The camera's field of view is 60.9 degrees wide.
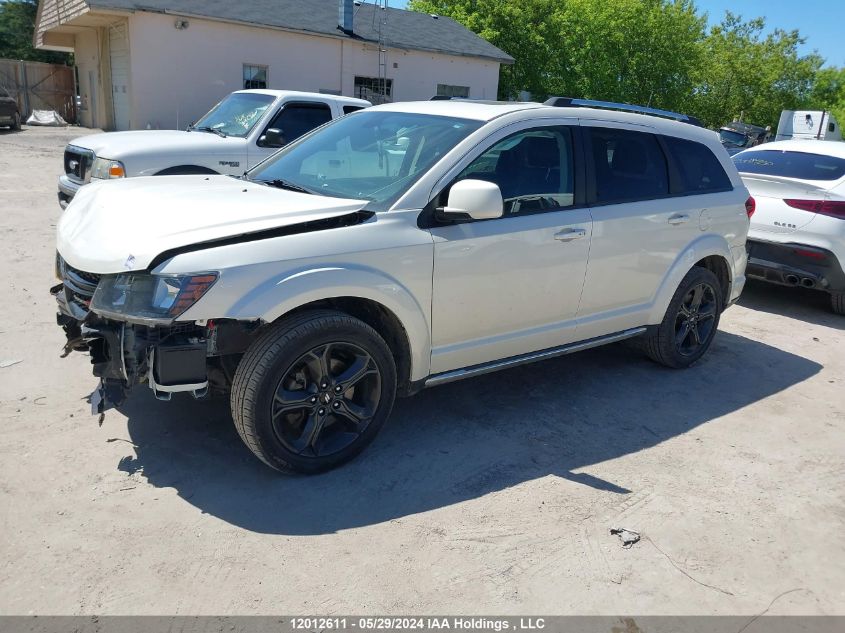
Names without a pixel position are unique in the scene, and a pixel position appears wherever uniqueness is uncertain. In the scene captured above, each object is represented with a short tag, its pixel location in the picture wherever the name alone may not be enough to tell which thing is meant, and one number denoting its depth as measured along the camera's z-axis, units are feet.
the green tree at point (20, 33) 131.54
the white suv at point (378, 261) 10.94
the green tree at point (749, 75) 120.37
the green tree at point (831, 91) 169.48
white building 63.82
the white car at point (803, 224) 23.48
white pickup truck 24.85
